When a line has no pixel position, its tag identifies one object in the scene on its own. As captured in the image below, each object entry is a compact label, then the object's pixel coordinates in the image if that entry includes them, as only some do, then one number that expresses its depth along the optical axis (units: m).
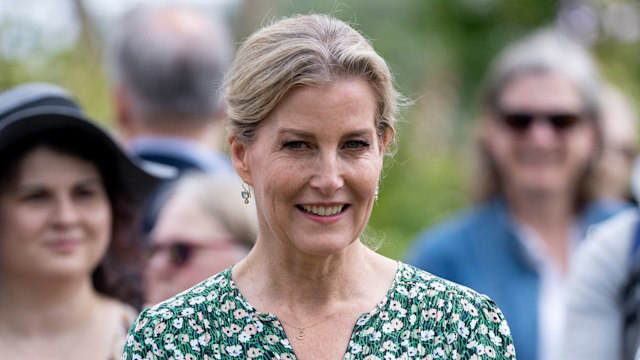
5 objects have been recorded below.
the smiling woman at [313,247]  4.95
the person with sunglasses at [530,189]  10.27
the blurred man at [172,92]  9.87
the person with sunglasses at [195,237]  8.28
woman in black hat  6.86
